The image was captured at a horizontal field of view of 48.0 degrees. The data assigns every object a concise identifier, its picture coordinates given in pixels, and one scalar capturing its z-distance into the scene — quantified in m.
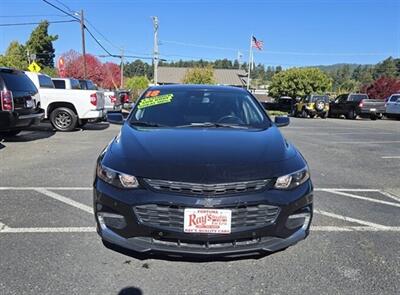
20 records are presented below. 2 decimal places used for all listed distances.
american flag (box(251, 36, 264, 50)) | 50.00
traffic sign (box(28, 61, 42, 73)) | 26.47
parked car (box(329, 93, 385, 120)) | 29.27
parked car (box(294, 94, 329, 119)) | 31.62
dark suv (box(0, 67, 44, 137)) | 10.16
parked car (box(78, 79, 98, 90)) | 20.17
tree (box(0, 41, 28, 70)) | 55.00
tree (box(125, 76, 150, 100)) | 75.56
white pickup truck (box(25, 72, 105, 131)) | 14.22
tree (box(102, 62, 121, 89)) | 70.38
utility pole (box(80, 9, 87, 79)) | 36.75
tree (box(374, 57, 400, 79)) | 101.31
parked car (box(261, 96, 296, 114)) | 46.06
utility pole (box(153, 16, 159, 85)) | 39.38
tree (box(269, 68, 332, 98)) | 57.72
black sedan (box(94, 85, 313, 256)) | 3.26
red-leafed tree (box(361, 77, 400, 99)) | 44.12
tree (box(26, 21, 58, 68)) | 63.62
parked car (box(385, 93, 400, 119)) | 29.09
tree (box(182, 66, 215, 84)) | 62.99
